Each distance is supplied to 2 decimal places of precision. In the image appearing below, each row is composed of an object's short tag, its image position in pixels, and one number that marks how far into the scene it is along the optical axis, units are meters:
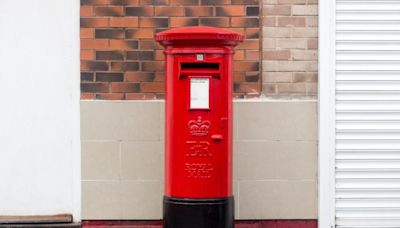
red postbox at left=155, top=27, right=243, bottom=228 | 5.77
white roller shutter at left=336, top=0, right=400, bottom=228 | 6.86
